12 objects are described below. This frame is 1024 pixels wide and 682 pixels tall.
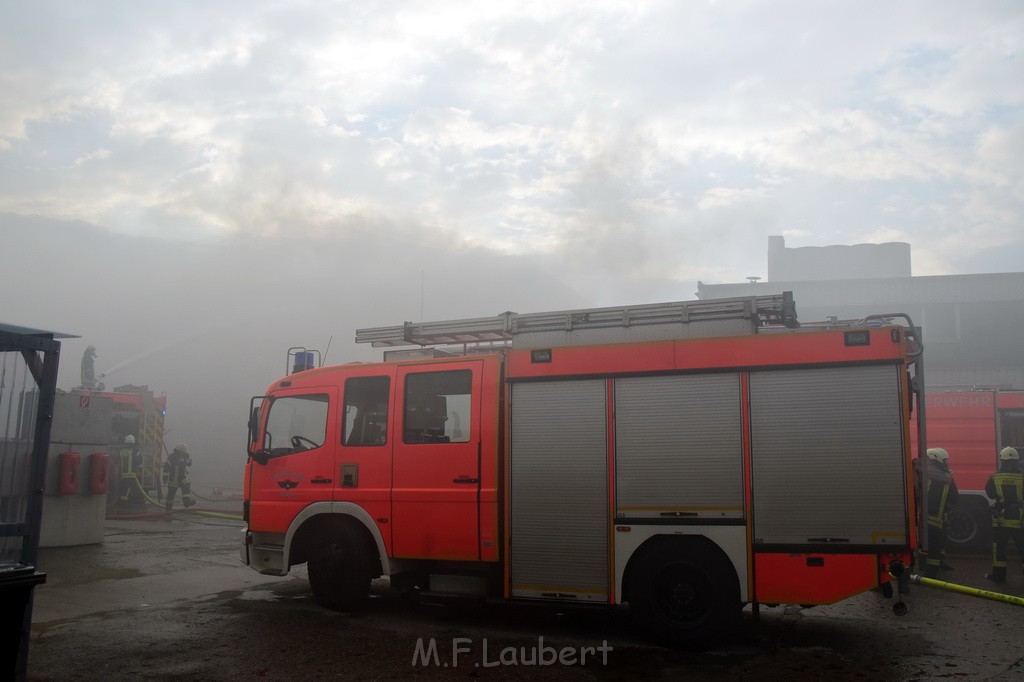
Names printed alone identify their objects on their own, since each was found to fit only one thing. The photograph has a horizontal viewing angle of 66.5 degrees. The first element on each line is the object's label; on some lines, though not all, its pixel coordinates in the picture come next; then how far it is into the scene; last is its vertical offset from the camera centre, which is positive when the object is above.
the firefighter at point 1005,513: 9.62 -0.65
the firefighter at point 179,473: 17.58 -0.57
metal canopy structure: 4.32 -0.09
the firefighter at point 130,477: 18.16 -0.68
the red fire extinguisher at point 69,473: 11.89 -0.41
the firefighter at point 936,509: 10.00 -0.65
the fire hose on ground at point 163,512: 16.08 -1.37
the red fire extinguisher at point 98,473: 12.27 -0.41
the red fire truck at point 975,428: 13.61 +0.55
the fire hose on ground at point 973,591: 8.17 -1.42
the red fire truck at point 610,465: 6.12 -0.09
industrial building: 32.47 +6.45
